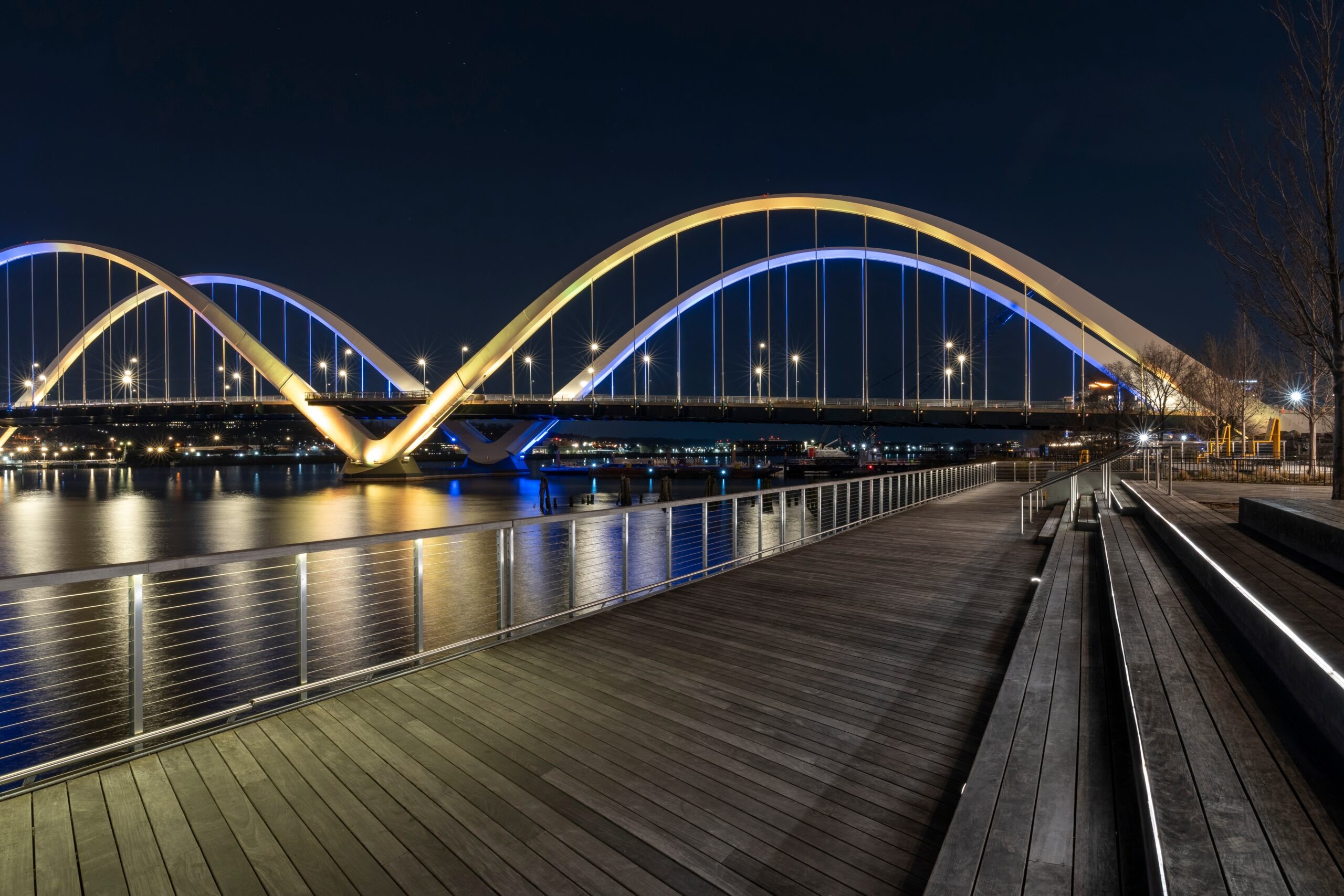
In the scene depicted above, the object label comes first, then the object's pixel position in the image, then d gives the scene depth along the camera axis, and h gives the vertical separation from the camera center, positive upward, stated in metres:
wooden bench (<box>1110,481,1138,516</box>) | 9.83 -1.01
